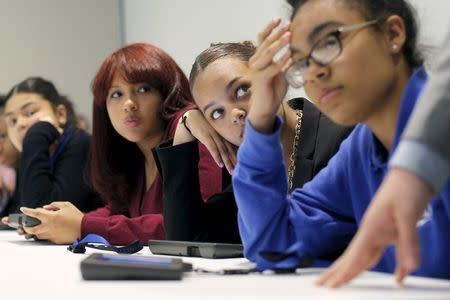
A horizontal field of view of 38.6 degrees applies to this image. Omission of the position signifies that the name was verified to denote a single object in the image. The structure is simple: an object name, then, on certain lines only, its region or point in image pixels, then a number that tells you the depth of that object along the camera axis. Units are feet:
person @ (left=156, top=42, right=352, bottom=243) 4.85
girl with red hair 6.73
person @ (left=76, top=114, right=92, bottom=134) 9.69
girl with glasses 3.09
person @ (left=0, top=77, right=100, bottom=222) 8.24
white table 2.31
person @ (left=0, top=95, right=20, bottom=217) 10.09
